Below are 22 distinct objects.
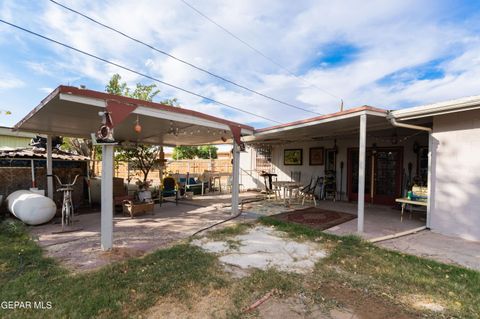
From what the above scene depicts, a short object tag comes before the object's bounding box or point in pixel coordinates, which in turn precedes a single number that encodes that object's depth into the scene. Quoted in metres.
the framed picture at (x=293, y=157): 9.92
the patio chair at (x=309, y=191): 8.15
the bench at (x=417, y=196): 5.31
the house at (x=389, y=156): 4.37
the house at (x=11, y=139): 11.56
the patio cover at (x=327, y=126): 4.84
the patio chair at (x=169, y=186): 8.75
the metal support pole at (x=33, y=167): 6.73
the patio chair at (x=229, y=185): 11.82
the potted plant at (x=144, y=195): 6.80
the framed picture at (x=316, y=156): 9.25
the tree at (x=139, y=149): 10.08
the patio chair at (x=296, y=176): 9.92
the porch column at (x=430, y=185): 4.92
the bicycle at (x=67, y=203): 5.08
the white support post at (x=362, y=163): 4.57
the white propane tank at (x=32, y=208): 5.14
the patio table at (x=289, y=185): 7.48
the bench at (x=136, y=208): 6.14
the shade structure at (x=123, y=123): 3.66
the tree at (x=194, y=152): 18.45
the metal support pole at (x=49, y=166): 6.59
